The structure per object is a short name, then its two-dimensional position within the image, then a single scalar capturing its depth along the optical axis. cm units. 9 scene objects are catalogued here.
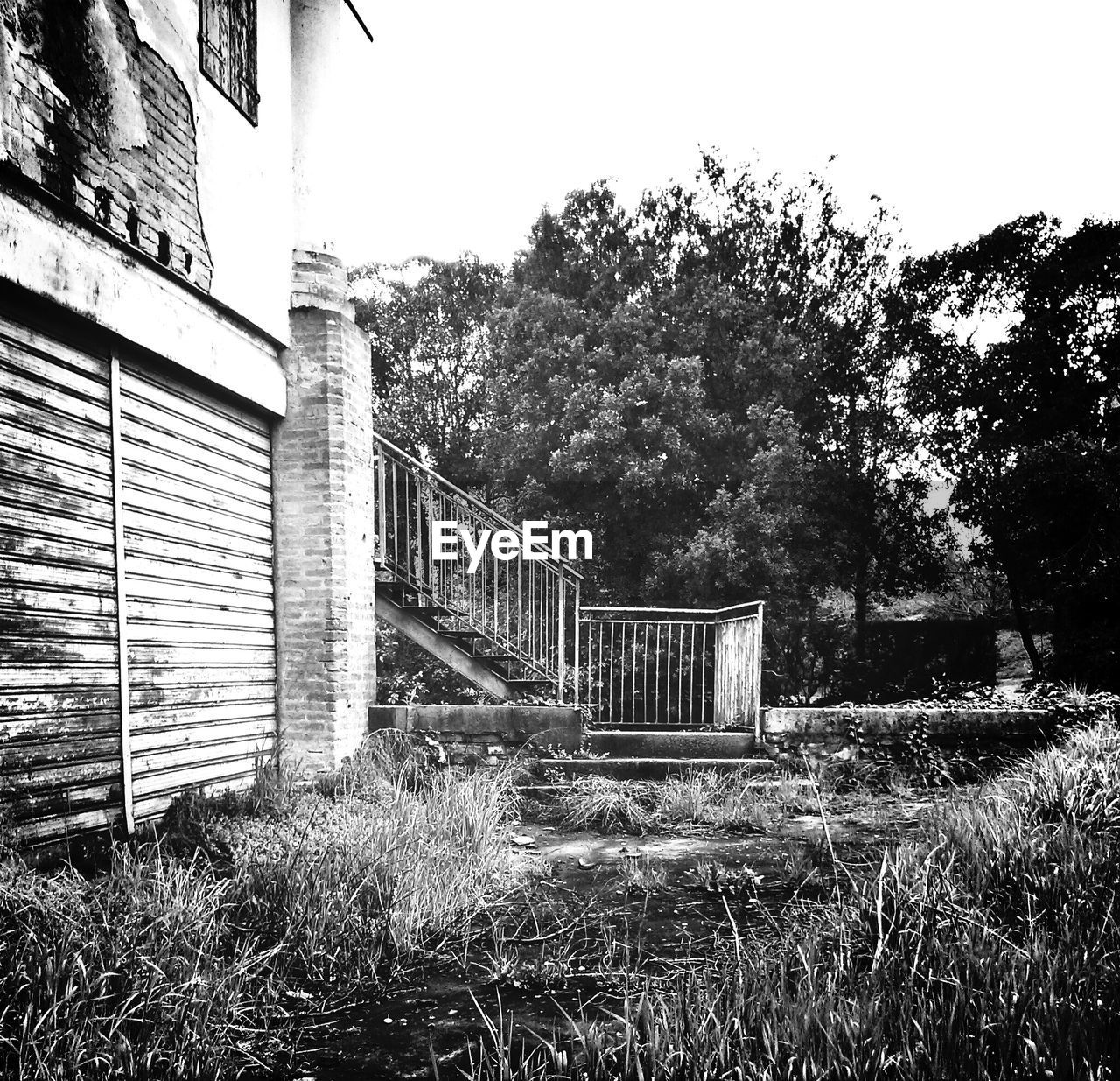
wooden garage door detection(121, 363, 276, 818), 521
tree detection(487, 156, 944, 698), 1598
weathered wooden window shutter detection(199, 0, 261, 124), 579
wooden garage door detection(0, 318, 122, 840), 420
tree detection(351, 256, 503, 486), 2230
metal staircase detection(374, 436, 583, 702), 844
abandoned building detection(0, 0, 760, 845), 428
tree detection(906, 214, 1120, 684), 1438
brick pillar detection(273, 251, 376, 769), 685
